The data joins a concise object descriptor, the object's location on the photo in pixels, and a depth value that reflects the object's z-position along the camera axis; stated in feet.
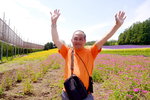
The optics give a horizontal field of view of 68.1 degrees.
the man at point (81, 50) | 4.43
